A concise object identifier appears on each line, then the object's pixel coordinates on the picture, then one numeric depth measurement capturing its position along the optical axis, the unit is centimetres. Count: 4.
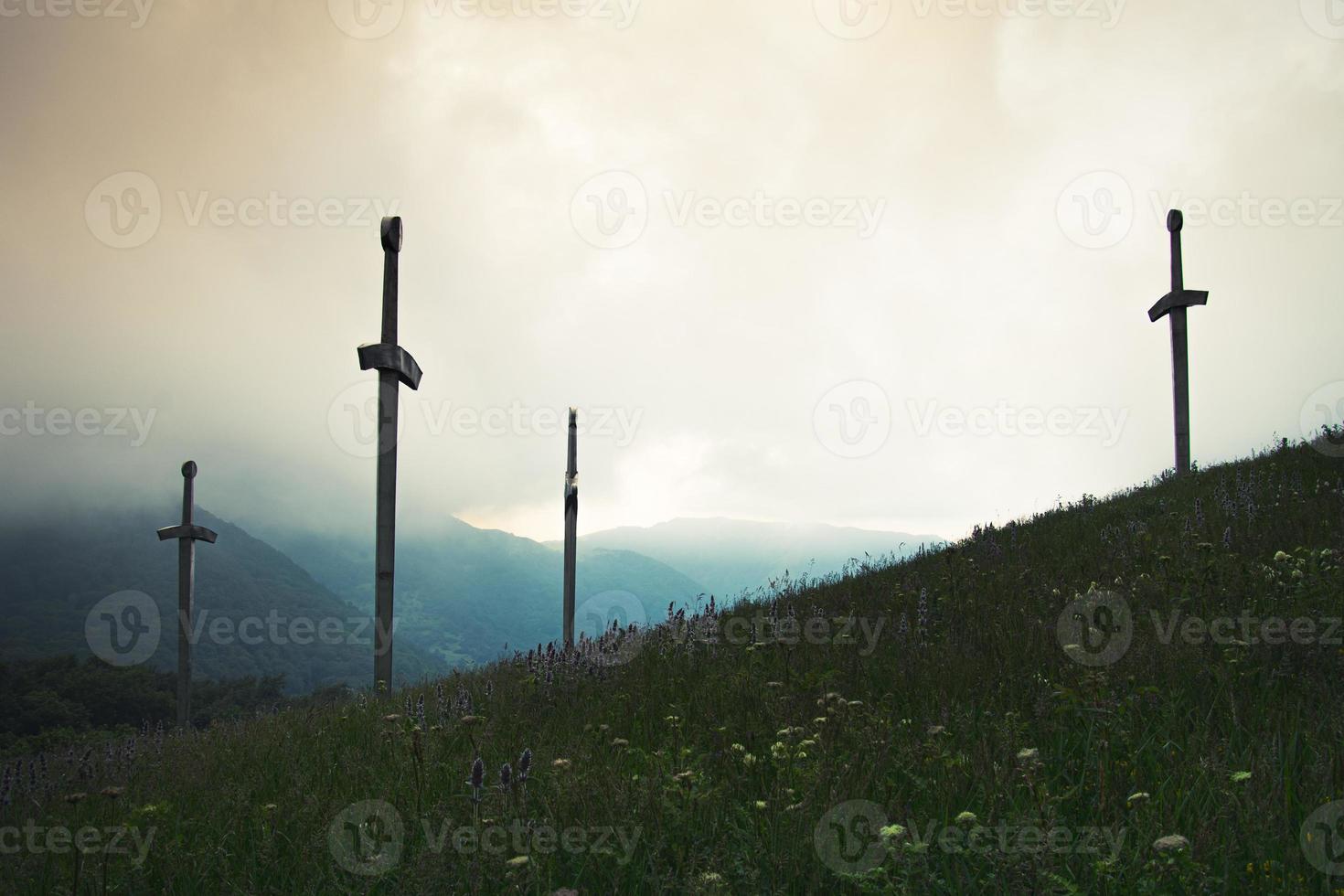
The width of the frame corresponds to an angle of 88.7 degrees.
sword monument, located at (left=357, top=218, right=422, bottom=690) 908
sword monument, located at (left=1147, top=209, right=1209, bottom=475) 1357
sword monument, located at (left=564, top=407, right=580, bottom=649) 1523
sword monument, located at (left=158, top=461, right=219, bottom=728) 1568
